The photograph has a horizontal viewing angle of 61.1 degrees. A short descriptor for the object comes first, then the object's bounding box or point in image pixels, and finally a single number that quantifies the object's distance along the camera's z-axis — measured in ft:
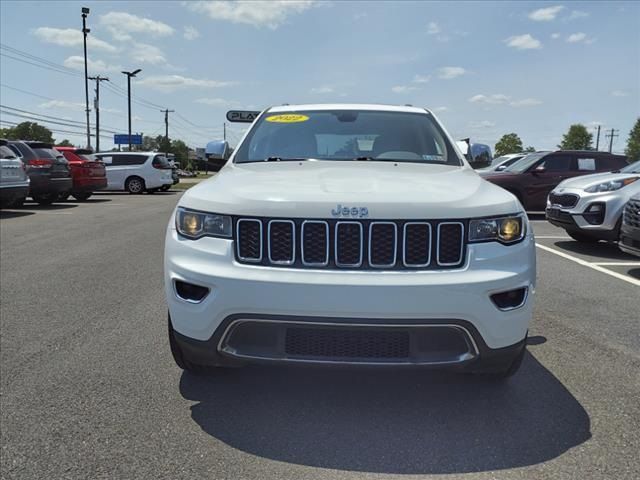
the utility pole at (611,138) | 324.60
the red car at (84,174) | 54.39
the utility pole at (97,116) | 130.64
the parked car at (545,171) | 42.57
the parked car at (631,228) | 19.31
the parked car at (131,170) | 70.85
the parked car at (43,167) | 44.70
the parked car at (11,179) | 38.62
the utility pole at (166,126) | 266.32
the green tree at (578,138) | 318.45
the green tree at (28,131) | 312.91
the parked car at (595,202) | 24.66
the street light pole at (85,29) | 114.48
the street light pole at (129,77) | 142.20
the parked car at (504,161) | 53.81
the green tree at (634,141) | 302.66
